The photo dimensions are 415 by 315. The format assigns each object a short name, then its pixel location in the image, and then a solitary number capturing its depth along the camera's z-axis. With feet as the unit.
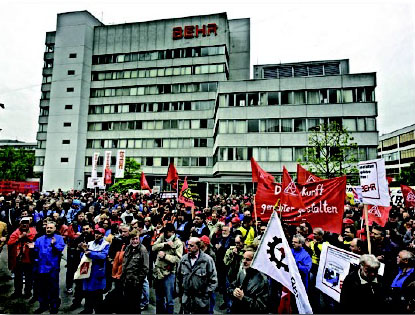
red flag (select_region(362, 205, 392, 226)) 29.53
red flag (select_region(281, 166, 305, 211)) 25.36
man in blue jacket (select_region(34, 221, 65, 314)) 20.76
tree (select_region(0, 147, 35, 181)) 220.08
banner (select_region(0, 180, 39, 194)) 63.87
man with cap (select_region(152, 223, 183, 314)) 19.85
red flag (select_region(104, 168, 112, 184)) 73.19
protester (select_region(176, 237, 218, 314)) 17.11
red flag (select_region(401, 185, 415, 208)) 42.11
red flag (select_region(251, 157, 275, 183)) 31.67
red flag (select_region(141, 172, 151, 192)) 64.32
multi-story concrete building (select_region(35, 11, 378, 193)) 161.68
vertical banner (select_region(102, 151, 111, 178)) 95.53
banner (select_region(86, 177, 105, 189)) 67.42
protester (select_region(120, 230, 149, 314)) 17.90
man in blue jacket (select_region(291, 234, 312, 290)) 19.25
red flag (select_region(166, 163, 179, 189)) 48.38
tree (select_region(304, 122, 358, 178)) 76.95
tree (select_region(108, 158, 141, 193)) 121.80
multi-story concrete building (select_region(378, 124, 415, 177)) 204.74
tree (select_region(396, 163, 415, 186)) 167.43
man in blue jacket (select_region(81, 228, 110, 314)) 19.80
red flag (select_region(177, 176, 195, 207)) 41.69
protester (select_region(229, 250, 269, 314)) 15.06
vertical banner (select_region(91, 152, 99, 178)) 100.07
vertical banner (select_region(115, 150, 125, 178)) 101.54
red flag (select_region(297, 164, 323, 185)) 36.60
